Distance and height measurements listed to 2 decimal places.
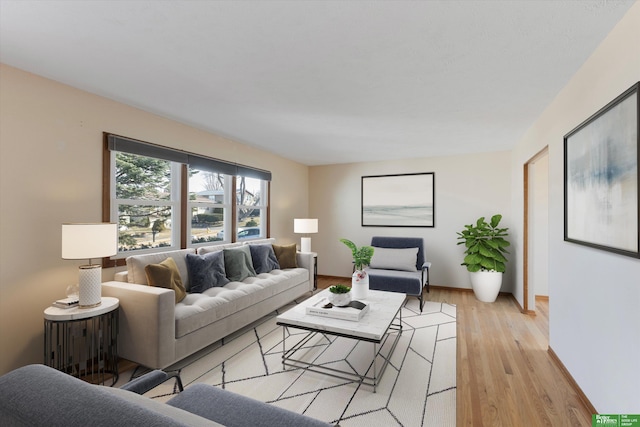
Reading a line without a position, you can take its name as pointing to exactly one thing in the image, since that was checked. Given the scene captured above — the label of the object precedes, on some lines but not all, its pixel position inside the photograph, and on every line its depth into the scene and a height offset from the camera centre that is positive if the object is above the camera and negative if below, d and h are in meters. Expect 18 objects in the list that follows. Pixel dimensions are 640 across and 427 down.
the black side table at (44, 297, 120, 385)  2.16 -1.02
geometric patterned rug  1.99 -1.32
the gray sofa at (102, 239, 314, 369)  2.34 -0.89
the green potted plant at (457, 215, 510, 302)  4.34 -0.62
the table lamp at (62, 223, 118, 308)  2.21 -0.28
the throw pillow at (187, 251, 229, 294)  3.20 -0.66
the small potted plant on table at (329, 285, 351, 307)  2.72 -0.76
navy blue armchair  4.09 -0.80
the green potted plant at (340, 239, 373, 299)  3.09 -0.69
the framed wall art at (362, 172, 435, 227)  5.34 +0.27
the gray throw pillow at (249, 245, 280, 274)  4.08 -0.63
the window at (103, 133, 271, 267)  3.02 +0.19
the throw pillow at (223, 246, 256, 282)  3.63 -0.64
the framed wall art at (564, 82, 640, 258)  1.56 +0.23
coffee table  2.28 -0.90
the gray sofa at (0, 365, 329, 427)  0.65 -0.45
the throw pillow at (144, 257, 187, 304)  2.65 -0.59
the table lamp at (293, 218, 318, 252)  5.23 -0.24
